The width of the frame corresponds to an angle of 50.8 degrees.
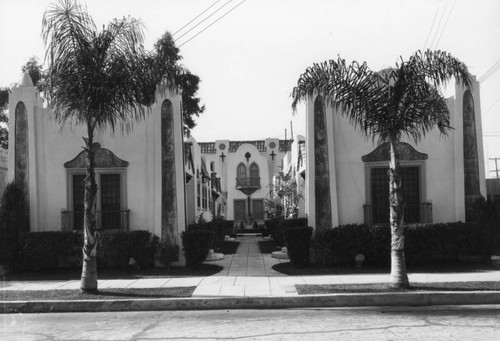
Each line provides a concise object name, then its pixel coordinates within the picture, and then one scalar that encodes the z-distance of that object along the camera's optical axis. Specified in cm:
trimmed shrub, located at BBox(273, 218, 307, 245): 1830
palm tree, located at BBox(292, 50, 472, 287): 1120
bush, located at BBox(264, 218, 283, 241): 2306
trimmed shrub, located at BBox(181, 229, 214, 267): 1503
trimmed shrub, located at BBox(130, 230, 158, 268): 1494
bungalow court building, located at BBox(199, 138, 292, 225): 4669
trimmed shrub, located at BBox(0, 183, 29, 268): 1477
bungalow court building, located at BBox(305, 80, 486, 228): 1545
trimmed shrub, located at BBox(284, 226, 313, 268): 1473
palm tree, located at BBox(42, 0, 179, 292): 1106
